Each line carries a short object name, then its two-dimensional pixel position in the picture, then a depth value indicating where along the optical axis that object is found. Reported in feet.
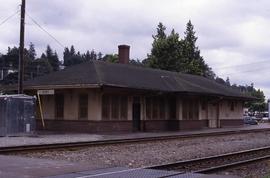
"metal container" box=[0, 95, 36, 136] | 90.17
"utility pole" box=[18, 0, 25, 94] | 97.56
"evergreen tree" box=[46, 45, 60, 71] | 378.55
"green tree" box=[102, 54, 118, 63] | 237.20
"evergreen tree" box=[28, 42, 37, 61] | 456.61
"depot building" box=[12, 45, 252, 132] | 107.86
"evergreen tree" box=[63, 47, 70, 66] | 422.74
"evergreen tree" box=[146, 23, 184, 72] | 242.37
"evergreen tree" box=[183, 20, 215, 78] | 257.75
